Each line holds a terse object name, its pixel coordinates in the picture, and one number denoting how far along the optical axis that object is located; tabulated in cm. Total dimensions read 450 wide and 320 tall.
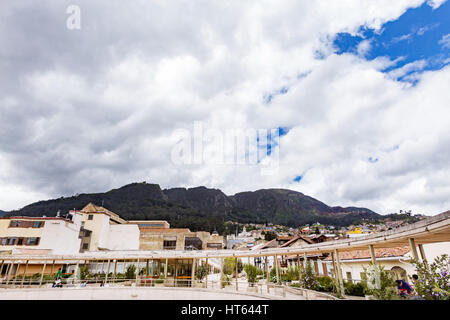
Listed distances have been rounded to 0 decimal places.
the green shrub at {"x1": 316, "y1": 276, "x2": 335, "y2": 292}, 1745
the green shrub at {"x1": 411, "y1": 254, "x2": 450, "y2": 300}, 642
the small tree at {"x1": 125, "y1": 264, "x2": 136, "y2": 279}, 2683
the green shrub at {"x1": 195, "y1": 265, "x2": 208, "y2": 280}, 2918
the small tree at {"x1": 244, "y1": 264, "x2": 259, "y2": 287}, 2622
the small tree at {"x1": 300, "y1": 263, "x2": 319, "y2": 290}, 1647
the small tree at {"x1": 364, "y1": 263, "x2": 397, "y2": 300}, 1098
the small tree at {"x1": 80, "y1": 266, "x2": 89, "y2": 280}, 2615
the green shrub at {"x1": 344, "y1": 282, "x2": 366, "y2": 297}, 1579
